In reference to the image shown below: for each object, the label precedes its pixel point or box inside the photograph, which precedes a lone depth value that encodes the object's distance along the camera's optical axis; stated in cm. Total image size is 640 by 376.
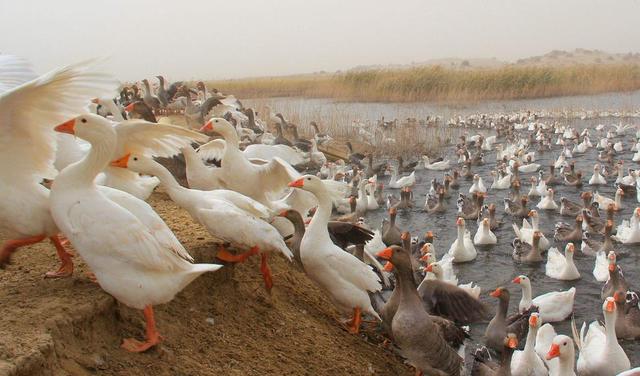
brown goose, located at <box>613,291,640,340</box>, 757
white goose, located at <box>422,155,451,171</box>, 1755
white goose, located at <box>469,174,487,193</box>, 1451
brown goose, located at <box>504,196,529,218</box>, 1272
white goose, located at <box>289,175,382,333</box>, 599
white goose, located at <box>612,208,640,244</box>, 1066
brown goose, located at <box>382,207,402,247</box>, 1069
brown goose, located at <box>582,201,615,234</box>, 1130
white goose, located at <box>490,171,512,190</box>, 1517
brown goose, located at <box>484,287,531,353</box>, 716
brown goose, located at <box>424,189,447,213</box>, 1335
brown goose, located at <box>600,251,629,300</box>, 810
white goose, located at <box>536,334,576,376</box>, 598
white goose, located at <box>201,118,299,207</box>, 706
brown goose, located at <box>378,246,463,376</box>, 558
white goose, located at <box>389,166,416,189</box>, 1546
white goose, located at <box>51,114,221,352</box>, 390
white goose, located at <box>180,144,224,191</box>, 700
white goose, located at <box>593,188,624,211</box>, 1282
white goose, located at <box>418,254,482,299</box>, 783
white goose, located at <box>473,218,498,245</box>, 1101
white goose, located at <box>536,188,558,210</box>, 1316
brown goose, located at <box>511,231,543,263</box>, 1009
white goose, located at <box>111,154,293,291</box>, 525
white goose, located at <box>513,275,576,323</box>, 789
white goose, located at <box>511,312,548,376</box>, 652
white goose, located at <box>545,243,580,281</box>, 930
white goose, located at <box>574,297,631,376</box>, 645
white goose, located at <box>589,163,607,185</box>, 1500
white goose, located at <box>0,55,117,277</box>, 403
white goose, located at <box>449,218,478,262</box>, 1008
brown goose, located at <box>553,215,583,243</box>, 1094
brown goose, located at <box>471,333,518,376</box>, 604
